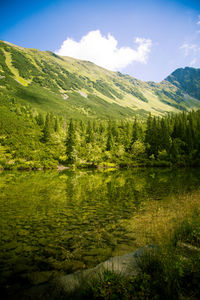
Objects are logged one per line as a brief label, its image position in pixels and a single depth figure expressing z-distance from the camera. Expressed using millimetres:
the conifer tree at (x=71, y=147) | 86875
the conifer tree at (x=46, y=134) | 101294
